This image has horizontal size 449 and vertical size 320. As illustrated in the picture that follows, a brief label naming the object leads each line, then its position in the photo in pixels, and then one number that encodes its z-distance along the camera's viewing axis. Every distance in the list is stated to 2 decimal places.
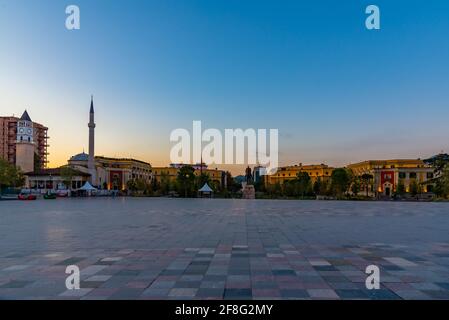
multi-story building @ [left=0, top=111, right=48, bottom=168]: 117.25
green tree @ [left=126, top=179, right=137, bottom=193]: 84.28
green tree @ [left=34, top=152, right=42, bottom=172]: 112.75
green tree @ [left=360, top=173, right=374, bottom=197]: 101.49
